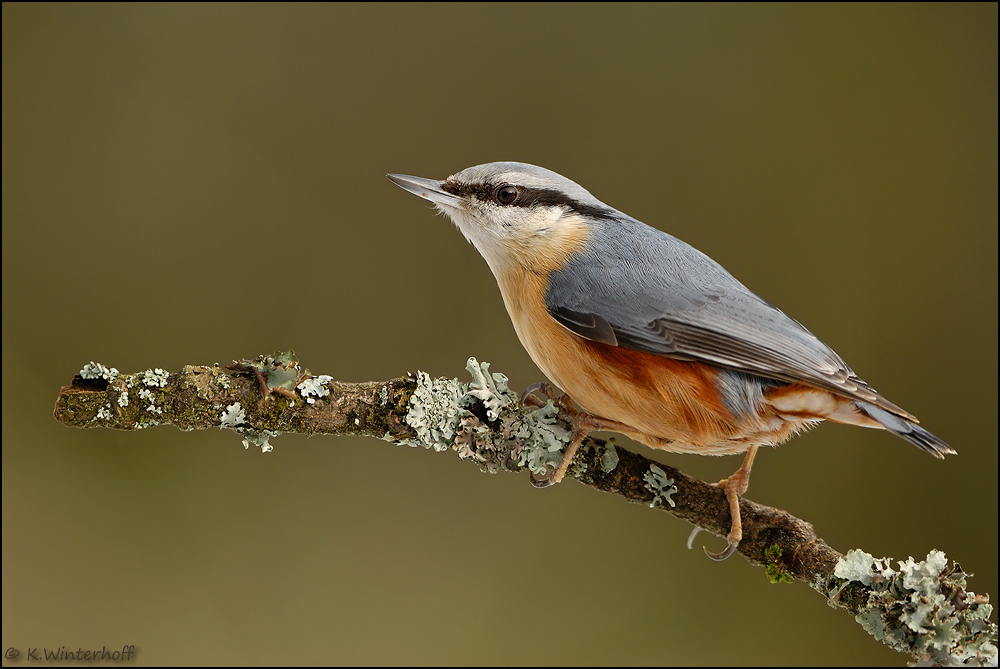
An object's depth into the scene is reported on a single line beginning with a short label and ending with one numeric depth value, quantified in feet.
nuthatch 11.25
